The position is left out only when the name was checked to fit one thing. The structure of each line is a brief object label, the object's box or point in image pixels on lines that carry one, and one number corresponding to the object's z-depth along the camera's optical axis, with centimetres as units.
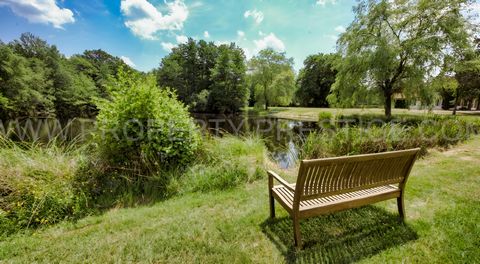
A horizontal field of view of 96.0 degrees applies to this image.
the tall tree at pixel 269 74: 3212
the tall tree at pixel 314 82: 3800
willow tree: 1137
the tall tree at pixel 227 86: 3036
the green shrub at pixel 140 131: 434
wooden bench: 223
